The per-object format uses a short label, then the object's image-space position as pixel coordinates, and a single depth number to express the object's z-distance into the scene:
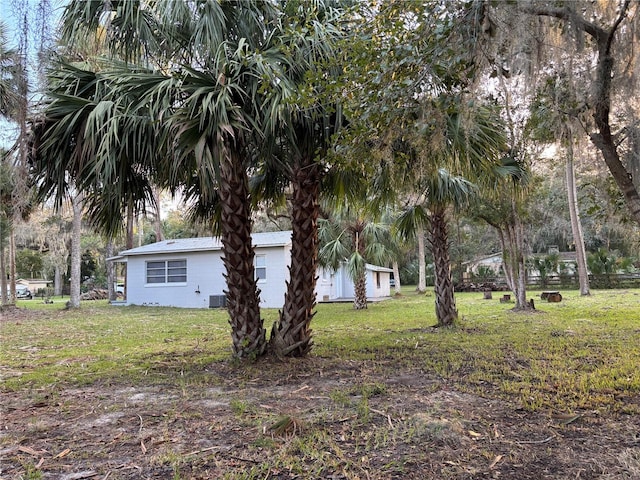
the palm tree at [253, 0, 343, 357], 5.07
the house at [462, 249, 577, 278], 31.59
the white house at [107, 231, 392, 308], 17.66
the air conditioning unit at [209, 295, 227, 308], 17.78
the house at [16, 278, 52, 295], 42.69
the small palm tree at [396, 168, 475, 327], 9.87
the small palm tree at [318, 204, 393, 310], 14.69
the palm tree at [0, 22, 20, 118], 3.78
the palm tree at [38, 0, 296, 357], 4.84
